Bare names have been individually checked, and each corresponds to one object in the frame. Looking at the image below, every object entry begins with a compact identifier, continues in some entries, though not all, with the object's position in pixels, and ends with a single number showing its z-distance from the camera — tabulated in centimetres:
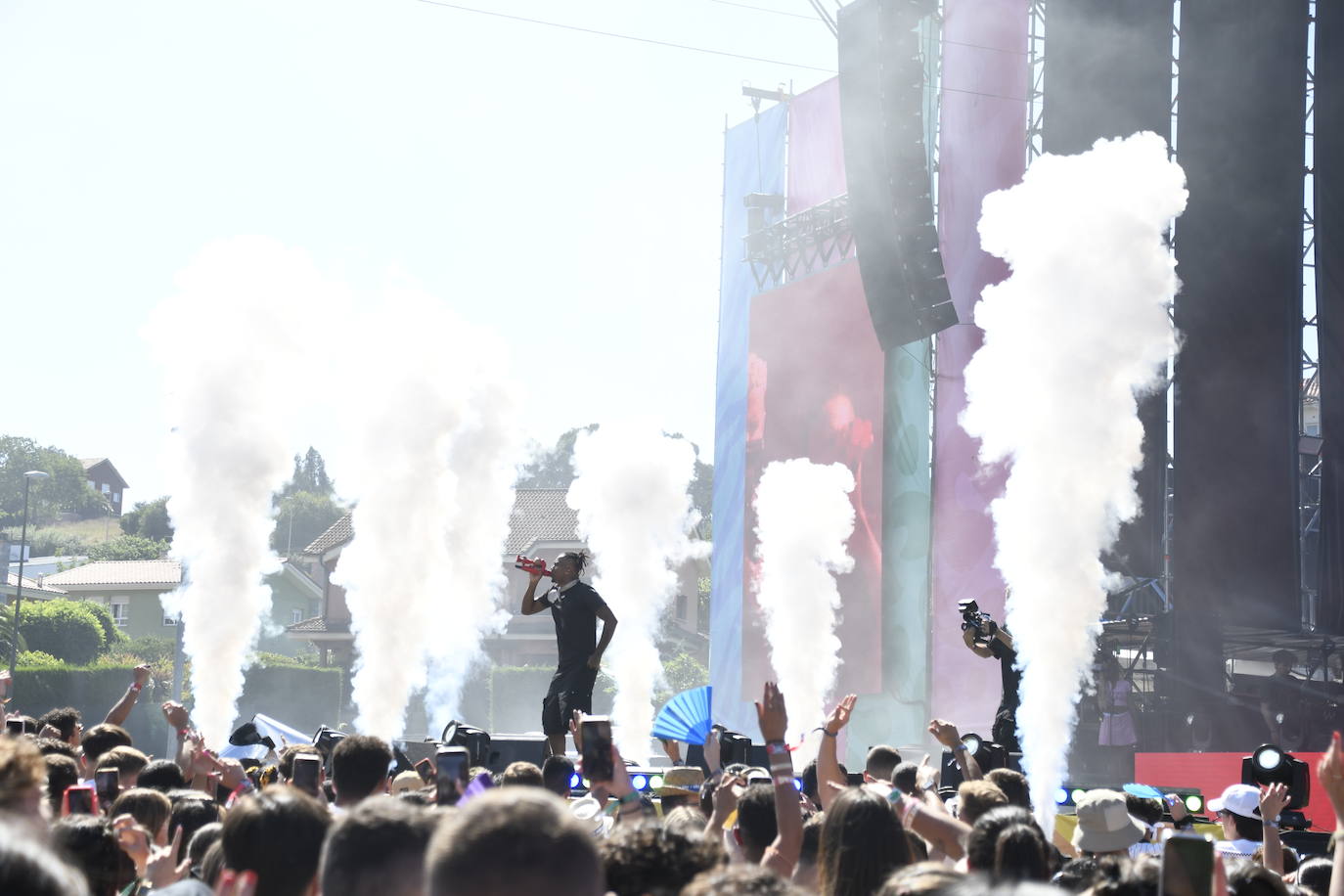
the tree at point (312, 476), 11888
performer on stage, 1096
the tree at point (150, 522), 9059
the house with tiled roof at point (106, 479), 11419
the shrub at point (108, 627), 4332
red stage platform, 1129
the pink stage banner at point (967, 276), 2262
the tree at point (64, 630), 3822
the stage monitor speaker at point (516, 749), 1061
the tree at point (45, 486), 10012
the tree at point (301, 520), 10088
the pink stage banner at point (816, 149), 2938
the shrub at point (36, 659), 3114
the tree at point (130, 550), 7856
